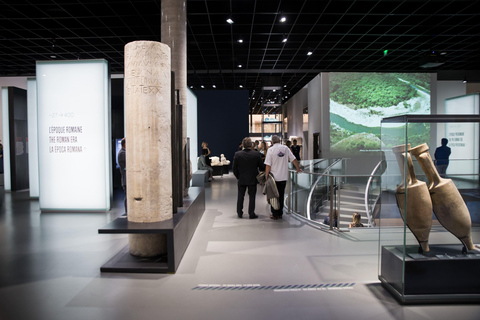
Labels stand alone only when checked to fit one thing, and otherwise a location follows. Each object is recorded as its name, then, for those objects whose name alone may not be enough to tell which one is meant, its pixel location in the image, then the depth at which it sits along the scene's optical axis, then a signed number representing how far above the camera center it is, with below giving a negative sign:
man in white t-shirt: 6.47 -0.36
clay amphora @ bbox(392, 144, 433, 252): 2.98 -0.49
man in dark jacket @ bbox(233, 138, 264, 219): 6.44 -0.41
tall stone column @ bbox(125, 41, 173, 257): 3.83 +0.22
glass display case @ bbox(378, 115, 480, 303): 2.98 -0.67
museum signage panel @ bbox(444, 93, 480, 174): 3.21 -0.01
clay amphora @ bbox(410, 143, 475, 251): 3.02 -0.50
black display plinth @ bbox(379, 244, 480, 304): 2.98 -1.15
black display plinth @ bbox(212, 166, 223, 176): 14.77 -1.02
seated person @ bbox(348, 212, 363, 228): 6.87 -1.50
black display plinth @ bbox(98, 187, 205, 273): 3.71 -1.17
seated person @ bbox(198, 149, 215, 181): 12.88 -0.55
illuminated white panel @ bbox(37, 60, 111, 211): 7.20 +0.31
